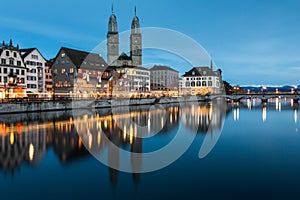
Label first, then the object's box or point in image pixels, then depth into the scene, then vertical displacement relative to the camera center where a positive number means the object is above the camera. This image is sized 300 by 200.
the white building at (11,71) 47.19 +5.74
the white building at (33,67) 56.69 +7.63
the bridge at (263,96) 89.29 +0.70
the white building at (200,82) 120.44 +7.88
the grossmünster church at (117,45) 108.94 +24.69
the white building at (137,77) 87.82 +7.66
